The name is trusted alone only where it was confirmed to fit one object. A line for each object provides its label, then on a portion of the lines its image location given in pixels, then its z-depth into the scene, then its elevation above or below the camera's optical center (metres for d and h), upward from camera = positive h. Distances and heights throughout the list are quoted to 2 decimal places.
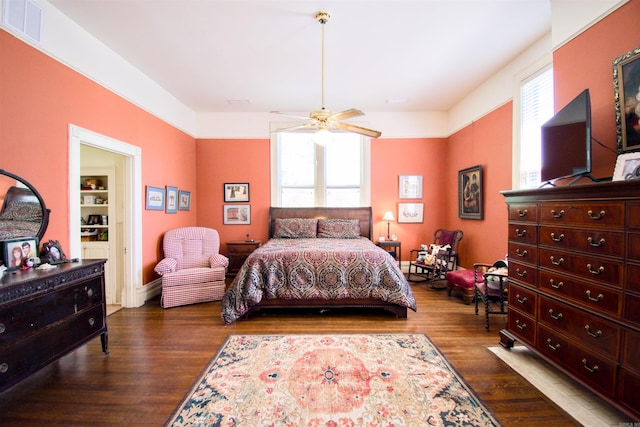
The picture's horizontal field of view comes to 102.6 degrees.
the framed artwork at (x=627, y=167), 1.64 +0.30
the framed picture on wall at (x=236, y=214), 5.45 -0.08
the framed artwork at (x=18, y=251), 1.96 -0.33
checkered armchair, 3.59 -0.88
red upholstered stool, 3.58 -1.04
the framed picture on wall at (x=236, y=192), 5.45 +0.39
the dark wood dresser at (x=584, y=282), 1.44 -0.47
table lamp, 5.23 -0.10
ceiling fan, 2.67 +1.05
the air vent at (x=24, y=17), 2.13 +1.67
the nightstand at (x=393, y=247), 4.99 -0.74
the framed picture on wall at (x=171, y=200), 4.41 +0.17
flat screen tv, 1.87 +0.55
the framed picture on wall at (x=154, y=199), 3.90 +0.17
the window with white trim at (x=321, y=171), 5.53 +0.86
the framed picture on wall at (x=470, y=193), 4.26 +0.33
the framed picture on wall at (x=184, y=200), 4.79 +0.19
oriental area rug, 1.67 -1.34
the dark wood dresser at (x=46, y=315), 1.65 -0.80
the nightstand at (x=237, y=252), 4.97 -0.82
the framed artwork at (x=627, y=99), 1.71 +0.78
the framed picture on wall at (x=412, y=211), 5.49 +0.00
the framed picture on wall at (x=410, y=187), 5.50 +0.52
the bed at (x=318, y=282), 3.17 -0.91
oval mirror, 2.06 -0.01
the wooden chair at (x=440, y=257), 4.47 -0.81
